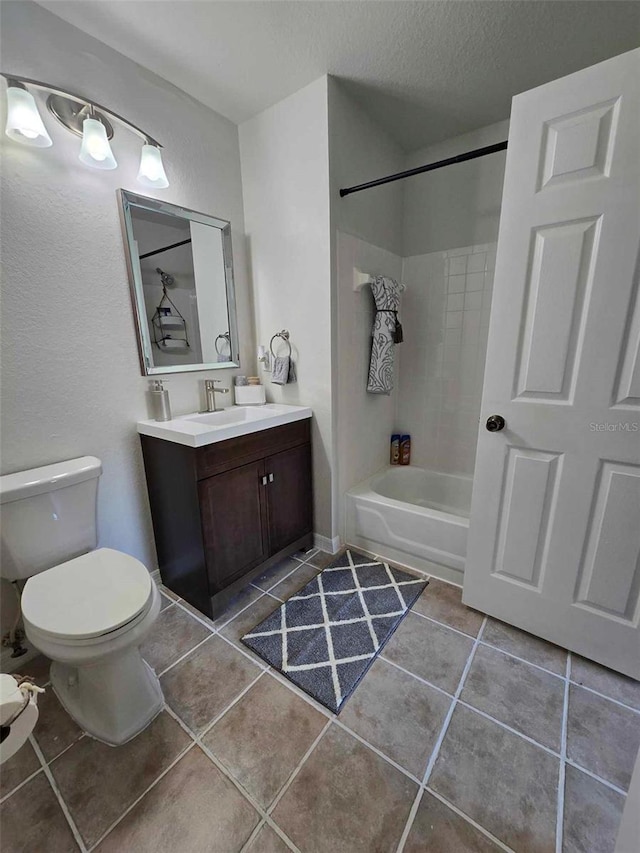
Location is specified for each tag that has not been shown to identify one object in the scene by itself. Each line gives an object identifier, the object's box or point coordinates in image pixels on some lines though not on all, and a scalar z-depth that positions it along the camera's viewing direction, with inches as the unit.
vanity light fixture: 46.8
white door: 44.0
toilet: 41.3
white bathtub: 72.1
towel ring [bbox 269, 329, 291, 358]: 80.0
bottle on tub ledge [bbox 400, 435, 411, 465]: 103.0
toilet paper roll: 22.1
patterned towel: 82.0
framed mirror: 64.2
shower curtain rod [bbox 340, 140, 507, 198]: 54.7
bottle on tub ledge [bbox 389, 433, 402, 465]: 103.5
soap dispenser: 67.3
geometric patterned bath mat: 53.5
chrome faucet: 76.6
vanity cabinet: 60.5
